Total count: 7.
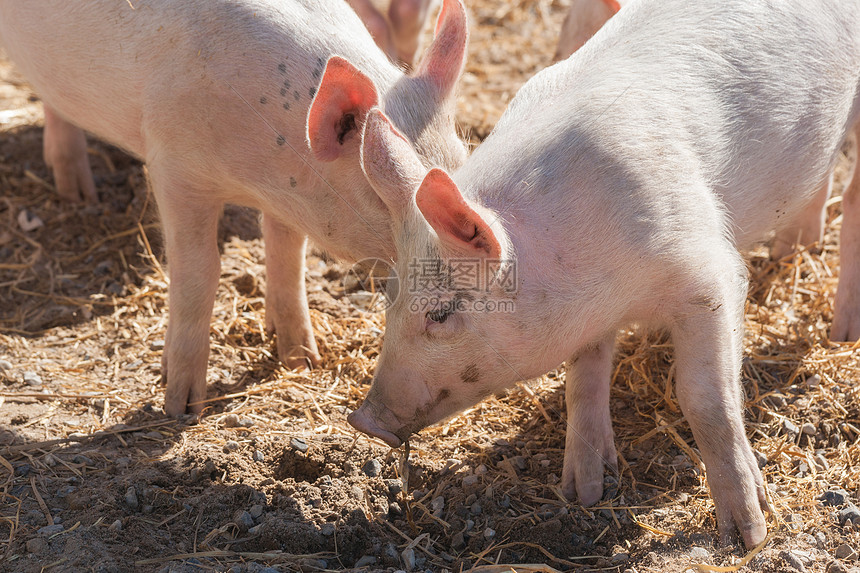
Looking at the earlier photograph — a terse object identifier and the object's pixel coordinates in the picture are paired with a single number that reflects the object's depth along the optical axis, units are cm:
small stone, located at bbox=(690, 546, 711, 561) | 630
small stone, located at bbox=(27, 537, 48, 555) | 605
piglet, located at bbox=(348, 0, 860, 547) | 587
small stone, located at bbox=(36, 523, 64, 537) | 623
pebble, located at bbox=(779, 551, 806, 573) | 626
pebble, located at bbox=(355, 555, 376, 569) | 626
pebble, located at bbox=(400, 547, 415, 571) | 626
